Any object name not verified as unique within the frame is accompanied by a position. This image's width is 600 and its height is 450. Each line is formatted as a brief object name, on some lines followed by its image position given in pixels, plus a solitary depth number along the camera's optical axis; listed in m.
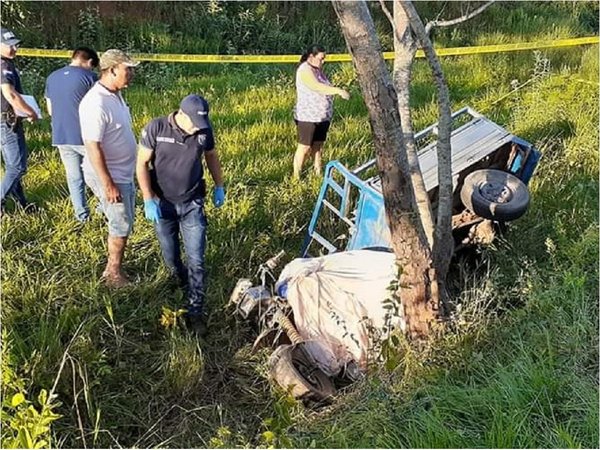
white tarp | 3.95
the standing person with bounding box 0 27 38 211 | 5.14
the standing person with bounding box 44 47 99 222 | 5.06
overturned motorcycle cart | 3.94
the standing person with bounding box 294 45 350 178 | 6.02
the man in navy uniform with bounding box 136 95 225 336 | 4.10
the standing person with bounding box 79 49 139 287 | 4.25
